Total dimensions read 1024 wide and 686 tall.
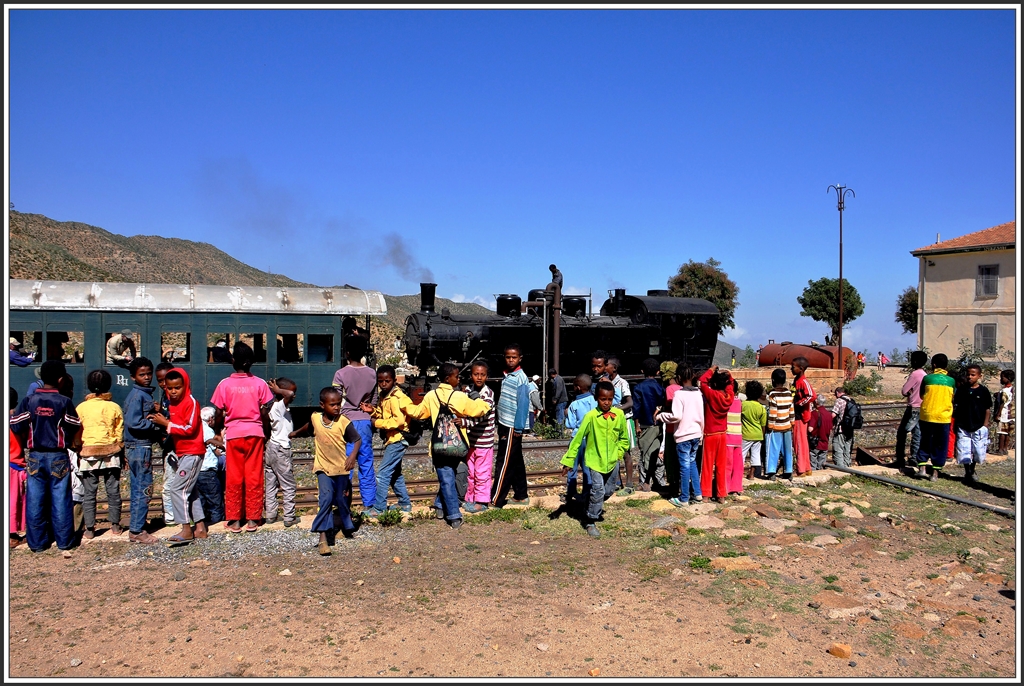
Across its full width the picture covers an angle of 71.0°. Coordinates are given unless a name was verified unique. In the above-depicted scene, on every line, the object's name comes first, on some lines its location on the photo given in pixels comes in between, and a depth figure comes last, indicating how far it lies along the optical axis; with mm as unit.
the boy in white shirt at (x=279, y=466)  7355
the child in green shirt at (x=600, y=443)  7367
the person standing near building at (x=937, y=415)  9930
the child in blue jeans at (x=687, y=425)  8375
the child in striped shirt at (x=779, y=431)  9609
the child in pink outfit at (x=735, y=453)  8883
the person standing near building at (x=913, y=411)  10541
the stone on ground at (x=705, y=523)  7715
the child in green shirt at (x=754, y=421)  9516
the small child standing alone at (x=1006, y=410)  11381
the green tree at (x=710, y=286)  44219
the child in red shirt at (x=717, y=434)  8547
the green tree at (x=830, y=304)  44125
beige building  30375
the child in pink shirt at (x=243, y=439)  7070
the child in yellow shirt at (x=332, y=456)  6840
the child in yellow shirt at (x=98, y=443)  6809
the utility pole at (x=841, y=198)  35250
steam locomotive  17781
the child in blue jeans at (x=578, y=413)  7961
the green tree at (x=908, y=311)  44219
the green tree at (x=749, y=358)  37156
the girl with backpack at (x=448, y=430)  7555
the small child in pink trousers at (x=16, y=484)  6598
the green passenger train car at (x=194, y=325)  13430
